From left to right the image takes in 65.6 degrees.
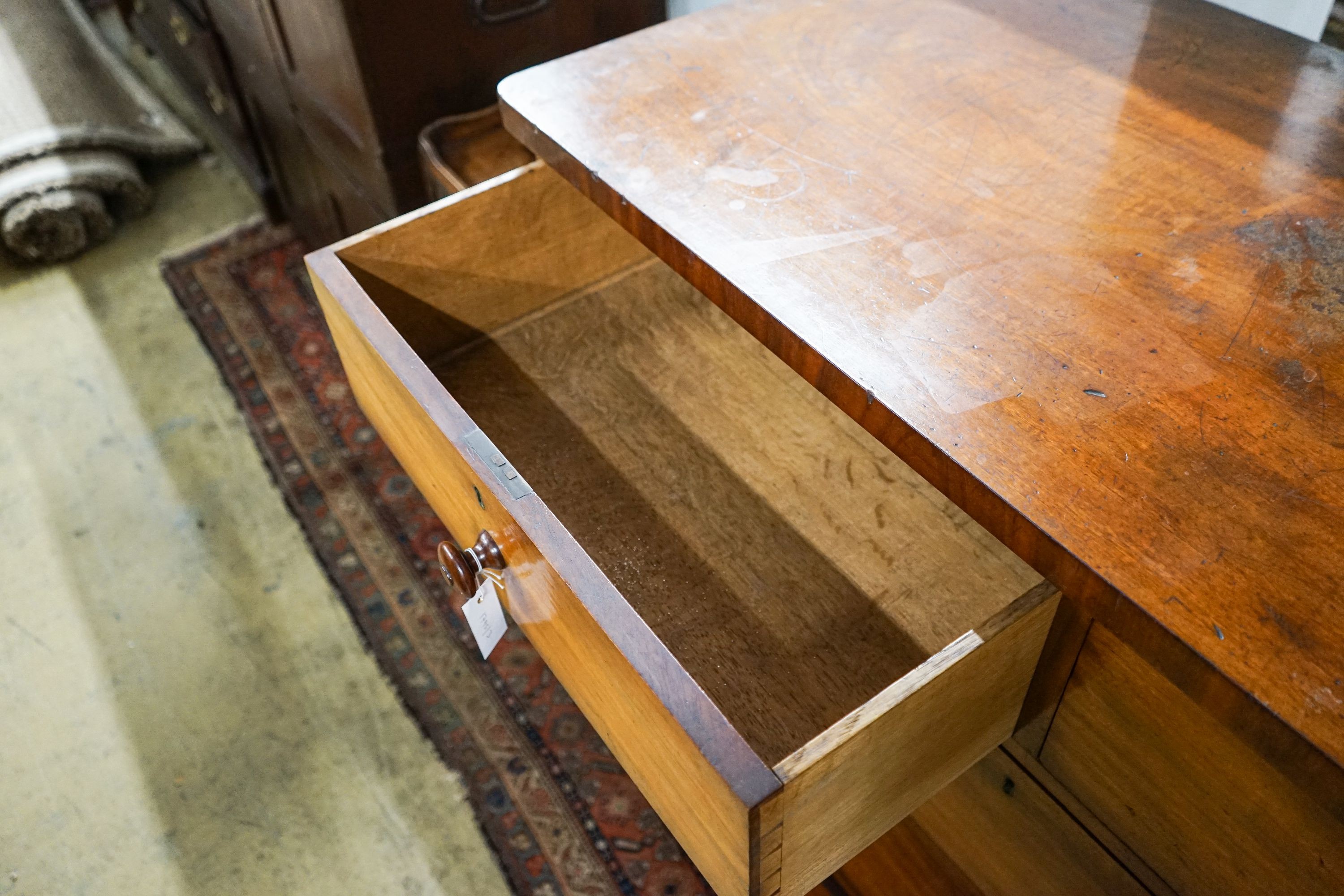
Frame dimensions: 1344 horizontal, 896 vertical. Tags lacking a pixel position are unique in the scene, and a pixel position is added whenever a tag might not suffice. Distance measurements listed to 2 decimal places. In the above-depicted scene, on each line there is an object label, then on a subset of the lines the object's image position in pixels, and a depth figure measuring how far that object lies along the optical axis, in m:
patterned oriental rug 1.00
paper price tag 0.70
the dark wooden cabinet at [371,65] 1.08
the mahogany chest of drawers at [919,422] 0.48
